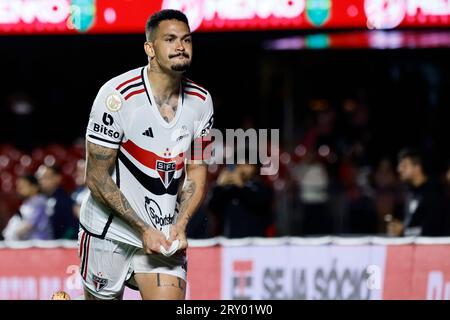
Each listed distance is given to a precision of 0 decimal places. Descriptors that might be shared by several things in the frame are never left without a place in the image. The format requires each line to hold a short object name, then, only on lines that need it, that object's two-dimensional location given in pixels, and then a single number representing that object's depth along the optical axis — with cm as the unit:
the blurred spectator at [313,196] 1427
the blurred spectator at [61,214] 1120
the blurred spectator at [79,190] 1126
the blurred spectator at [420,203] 1043
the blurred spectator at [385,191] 1377
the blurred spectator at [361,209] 1384
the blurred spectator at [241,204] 1076
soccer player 625
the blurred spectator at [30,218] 1150
